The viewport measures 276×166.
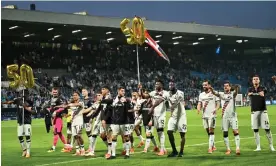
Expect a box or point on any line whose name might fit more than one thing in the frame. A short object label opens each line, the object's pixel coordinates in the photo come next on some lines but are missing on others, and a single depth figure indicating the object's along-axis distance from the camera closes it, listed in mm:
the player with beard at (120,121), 17344
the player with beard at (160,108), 17828
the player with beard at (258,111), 18500
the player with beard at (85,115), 19531
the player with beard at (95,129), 18531
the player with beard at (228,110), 17875
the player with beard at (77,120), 18859
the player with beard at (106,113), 17766
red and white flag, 20622
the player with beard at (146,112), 19328
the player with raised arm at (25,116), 18844
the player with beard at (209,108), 18500
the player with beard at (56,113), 20859
